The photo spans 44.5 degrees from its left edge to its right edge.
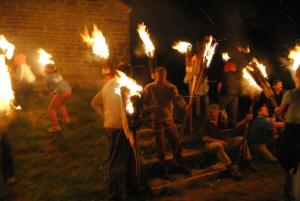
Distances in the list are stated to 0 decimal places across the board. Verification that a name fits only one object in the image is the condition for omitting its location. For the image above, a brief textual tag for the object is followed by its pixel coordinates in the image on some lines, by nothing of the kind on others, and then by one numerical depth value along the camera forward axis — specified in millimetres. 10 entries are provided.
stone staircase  7516
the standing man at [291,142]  6195
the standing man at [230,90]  10234
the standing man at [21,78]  10500
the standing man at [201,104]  10273
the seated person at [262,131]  9328
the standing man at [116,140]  6516
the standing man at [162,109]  7648
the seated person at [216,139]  8531
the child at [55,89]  9344
